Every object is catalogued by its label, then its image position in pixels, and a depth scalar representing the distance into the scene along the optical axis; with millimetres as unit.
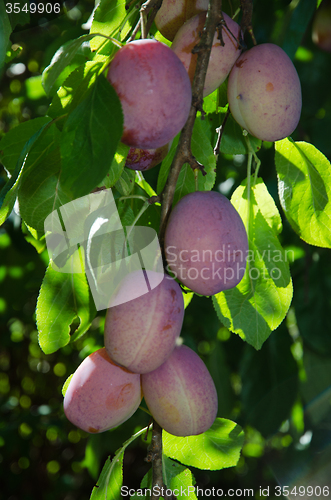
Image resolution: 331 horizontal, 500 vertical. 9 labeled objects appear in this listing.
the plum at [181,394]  470
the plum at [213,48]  488
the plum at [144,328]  456
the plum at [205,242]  455
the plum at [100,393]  477
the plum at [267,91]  486
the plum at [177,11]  507
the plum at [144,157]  495
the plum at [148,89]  439
